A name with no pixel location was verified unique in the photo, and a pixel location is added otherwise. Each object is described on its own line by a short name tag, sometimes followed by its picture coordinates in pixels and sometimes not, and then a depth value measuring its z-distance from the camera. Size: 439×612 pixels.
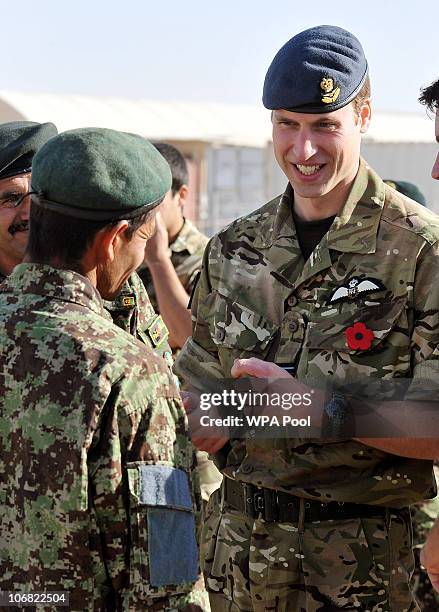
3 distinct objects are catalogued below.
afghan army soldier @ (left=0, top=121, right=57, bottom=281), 3.73
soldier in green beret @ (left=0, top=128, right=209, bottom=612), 2.18
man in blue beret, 3.04
